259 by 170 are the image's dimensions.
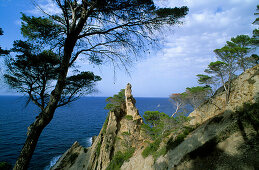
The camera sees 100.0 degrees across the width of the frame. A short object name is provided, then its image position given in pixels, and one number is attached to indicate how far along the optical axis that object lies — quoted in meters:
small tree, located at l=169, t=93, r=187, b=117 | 20.94
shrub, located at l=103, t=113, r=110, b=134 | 16.33
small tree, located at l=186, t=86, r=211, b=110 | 11.89
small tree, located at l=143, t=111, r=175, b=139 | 12.59
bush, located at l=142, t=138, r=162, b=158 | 8.04
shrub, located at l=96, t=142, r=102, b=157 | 14.53
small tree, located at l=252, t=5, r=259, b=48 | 12.50
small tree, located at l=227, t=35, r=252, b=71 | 10.15
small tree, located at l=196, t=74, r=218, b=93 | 12.13
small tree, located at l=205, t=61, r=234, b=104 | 10.09
